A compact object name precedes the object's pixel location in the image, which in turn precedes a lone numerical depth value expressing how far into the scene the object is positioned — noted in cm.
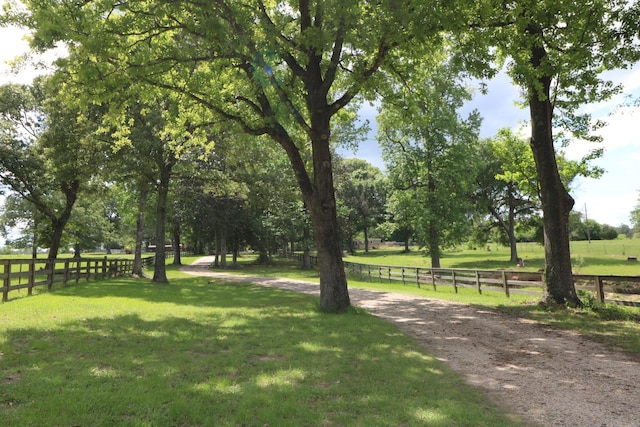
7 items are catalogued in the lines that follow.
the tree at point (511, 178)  2864
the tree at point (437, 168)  2791
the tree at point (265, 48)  943
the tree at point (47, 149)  1973
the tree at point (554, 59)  982
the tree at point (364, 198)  6012
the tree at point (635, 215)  6862
